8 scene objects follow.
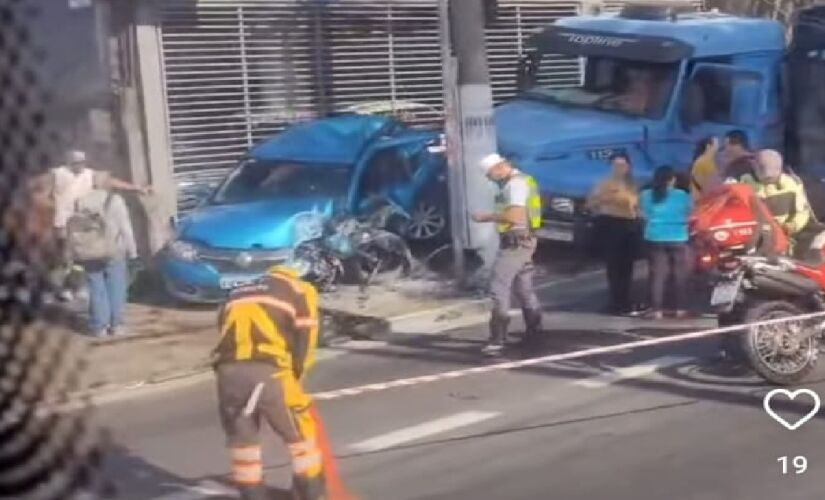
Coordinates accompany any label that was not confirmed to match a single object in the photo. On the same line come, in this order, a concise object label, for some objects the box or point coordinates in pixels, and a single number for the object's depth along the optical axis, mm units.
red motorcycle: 6289
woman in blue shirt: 8297
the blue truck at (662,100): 10117
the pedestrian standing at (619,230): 8609
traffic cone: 4906
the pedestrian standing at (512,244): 7480
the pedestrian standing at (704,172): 8867
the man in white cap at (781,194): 7395
